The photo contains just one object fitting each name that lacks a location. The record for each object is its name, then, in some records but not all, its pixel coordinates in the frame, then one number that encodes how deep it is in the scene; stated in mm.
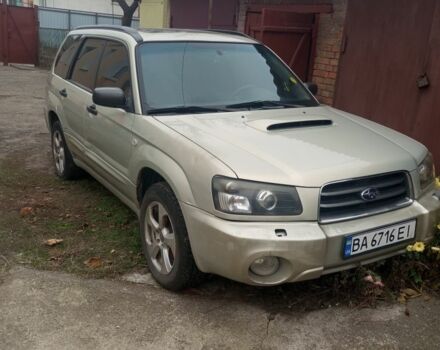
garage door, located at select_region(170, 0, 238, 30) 10156
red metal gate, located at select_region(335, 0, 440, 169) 5594
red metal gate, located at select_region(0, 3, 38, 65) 18578
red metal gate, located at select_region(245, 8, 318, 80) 7102
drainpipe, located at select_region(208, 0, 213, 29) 9305
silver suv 2809
